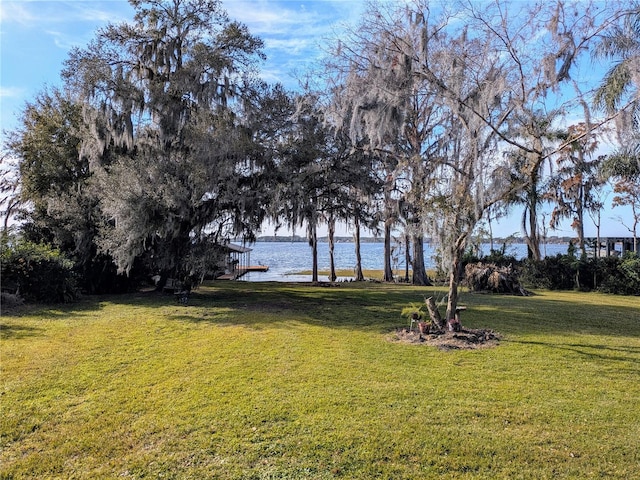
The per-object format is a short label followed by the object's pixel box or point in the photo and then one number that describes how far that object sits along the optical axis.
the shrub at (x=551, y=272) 15.80
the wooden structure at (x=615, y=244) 22.05
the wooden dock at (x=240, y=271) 24.40
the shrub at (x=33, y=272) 9.70
